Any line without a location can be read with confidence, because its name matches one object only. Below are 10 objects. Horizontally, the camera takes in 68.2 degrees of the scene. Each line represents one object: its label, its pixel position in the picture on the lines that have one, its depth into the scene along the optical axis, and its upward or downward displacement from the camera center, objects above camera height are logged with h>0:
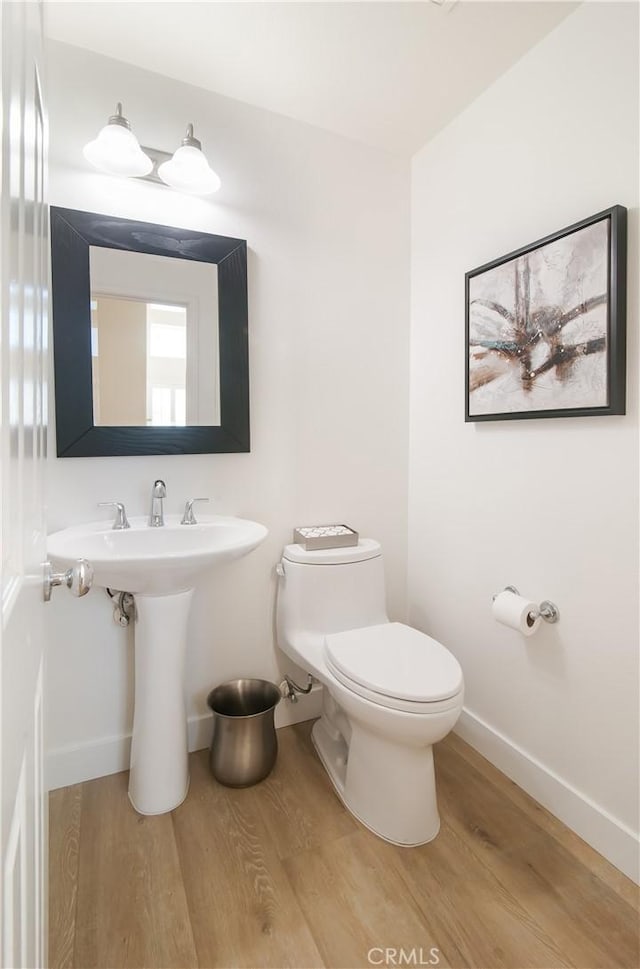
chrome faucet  1.56 -0.06
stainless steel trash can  1.57 -0.88
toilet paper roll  1.45 -0.40
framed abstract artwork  1.24 +0.48
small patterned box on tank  1.76 -0.20
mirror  1.49 +0.50
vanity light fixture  1.41 +1.01
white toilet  1.28 -0.57
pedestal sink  1.42 -0.55
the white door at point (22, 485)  0.45 +0.00
